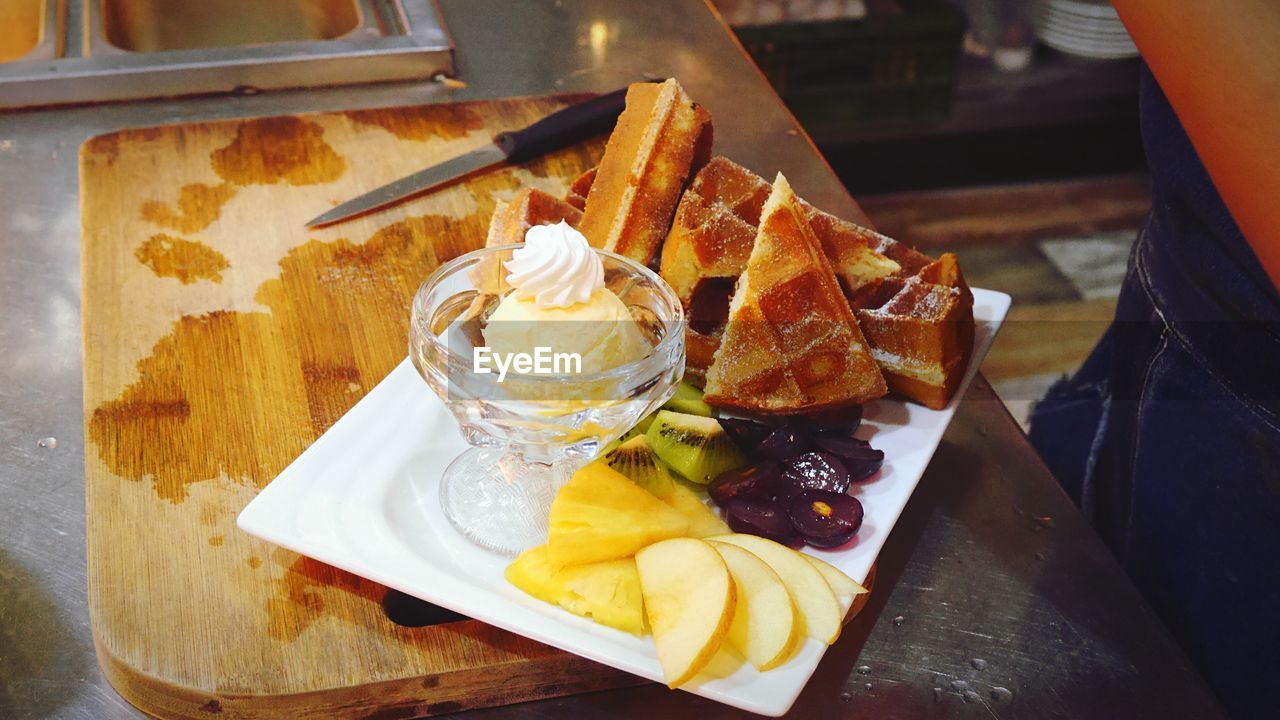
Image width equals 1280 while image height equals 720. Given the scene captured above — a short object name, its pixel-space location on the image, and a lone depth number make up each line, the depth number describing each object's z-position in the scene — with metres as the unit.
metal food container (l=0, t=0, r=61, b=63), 0.88
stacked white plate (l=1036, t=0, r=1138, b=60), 1.32
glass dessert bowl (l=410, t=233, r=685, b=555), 0.39
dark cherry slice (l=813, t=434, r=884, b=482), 0.43
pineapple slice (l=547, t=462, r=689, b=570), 0.37
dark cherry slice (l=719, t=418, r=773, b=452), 0.44
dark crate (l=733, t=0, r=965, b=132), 1.25
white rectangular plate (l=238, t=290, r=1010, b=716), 0.36
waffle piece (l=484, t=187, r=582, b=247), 0.52
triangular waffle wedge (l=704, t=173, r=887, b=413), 0.46
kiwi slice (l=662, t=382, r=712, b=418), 0.47
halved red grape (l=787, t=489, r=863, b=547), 0.40
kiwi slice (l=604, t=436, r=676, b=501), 0.42
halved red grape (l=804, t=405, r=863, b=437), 0.46
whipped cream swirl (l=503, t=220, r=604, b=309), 0.42
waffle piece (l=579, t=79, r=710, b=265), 0.52
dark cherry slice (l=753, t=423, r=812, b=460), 0.43
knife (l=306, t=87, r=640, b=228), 0.63
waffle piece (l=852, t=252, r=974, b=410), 0.47
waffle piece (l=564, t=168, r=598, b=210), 0.57
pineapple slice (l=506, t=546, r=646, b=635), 0.37
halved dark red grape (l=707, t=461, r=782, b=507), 0.41
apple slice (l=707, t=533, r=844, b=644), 0.37
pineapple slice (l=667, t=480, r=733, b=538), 0.40
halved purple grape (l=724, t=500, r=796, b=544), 0.40
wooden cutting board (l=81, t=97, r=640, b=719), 0.38
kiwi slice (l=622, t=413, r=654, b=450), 0.46
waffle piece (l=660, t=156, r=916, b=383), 0.48
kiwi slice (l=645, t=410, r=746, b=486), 0.43
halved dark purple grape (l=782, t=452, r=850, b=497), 0.42
